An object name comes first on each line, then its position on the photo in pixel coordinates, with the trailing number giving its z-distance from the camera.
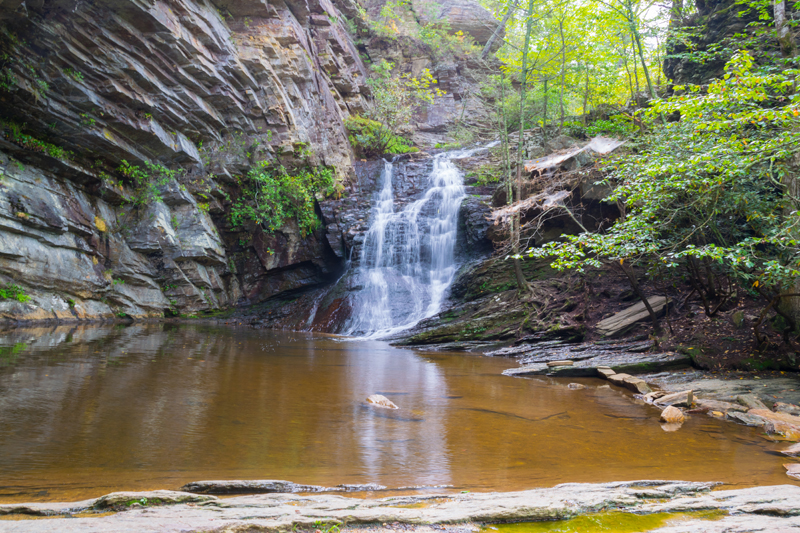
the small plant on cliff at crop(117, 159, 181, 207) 14.23
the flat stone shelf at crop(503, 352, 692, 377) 7.37
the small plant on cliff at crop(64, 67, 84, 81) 11.26
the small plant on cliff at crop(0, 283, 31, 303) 10.30
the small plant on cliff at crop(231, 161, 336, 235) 16.97
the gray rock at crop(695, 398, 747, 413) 5.03
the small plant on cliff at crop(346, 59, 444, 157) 21.94
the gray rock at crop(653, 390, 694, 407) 5.29
